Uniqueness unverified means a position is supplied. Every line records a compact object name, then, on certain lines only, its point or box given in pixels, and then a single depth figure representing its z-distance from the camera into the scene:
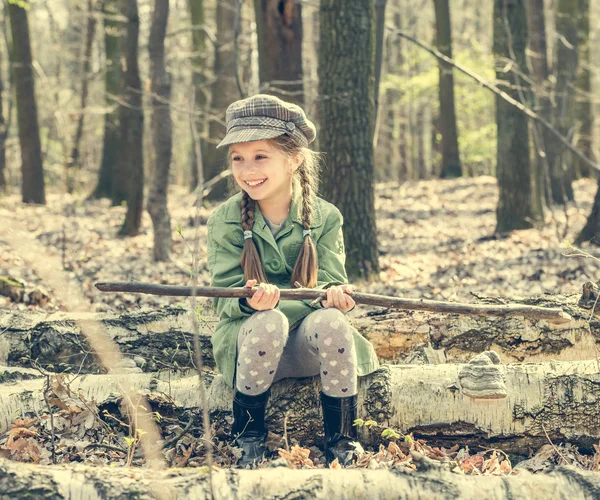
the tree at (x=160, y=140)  8.67
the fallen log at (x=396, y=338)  4.05
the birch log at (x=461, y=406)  3.34
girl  3.18
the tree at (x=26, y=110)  13.34
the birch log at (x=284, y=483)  2.23
